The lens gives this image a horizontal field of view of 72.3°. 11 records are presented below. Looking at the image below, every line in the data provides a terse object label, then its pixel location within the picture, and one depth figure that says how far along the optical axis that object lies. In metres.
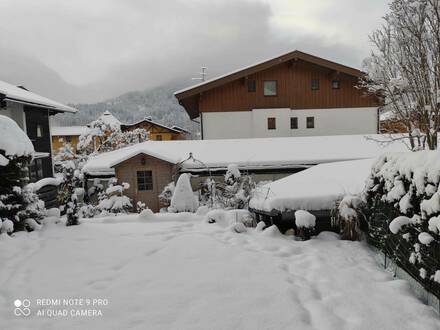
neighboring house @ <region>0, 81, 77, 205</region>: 16.70
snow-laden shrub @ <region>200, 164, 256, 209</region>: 8.44
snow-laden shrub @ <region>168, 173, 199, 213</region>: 8.82
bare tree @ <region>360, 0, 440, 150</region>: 5.86
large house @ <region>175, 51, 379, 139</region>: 18.53
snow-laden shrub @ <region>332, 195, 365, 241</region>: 5.21
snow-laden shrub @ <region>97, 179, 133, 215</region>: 11.23
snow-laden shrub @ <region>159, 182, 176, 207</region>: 11.84
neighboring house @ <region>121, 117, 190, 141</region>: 45.66
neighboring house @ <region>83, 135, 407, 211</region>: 13.05
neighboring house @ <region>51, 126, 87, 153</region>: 52.84
